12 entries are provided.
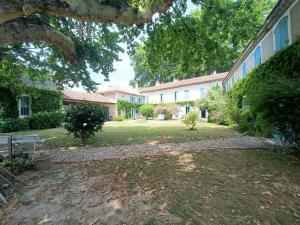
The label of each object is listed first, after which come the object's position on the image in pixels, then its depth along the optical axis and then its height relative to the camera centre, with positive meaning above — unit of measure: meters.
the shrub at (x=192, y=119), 14.17 -0.36
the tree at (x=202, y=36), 7.14 +3.20
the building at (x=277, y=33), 7.68 +3.99
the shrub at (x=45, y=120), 17.41 -0.18
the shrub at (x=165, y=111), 30.27 +0.65
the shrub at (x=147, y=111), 34.22 +0.81
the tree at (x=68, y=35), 3.65 +2.83
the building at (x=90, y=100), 24.98 +2.57
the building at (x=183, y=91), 32.50 +4.62
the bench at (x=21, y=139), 6.26 -0.72
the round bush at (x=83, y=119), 8.33 -0.09
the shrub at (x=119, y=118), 31.99 -0.31
